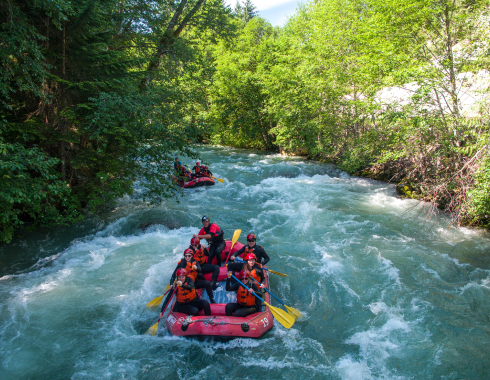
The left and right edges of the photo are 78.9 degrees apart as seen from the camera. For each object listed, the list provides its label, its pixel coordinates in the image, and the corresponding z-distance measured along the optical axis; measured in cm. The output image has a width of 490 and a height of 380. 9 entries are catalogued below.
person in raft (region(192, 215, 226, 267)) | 712
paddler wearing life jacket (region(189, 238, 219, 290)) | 636
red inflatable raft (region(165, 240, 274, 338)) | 504
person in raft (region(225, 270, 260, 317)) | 529
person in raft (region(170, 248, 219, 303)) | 582
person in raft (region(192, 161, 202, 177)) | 1402
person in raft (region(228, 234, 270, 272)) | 661
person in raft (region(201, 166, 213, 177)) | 1416
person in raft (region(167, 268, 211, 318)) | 531
